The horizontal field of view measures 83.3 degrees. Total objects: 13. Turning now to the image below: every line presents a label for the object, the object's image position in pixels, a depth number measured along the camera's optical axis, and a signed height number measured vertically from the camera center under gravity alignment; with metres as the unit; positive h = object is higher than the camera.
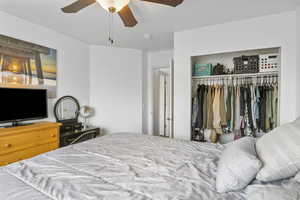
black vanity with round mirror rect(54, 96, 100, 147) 2.82 -0.48
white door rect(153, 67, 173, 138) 4.56 -0.18
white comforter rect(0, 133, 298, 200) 0.87 -0.50
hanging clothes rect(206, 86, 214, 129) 2.87 -0.24
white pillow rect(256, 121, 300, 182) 0.85 -0.32
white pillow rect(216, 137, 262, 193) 0.88 -0.41
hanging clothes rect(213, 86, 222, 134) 2.79 -0.28
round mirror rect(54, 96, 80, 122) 3.01 -0.21
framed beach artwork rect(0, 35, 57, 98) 2.28 +0.50
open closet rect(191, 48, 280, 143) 2.51 +0.02
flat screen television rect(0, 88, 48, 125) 2.13 -0.09
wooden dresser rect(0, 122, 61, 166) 1.91 -0.54
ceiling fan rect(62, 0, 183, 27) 1.44 +0.90
